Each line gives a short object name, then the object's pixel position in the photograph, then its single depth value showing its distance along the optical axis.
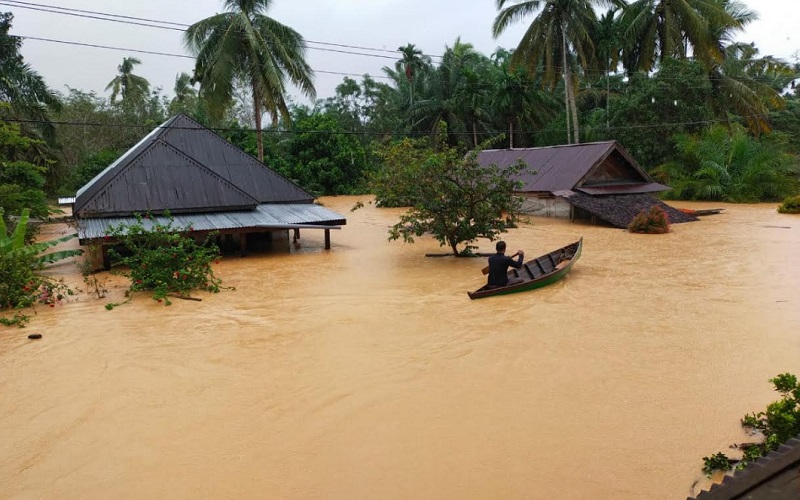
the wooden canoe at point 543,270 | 11.29
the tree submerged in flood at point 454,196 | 14.71
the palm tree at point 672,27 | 27.66
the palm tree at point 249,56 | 22.14
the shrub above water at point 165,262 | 12.02
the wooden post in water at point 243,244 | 16.45
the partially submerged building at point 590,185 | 22.23
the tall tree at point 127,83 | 41.12
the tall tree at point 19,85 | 19.98
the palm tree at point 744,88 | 29.98
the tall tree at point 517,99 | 36.00
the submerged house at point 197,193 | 14.80
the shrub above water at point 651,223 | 19.77
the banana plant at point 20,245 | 11.44
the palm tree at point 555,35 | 28.39
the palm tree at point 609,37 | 30.72
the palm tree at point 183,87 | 46.53
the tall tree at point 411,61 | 41.22
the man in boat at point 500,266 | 11.12
